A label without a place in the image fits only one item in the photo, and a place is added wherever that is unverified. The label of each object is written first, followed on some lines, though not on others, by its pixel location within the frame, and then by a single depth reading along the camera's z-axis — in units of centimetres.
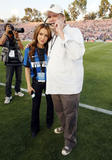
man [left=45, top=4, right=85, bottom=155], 170
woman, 209
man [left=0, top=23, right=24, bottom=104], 349
